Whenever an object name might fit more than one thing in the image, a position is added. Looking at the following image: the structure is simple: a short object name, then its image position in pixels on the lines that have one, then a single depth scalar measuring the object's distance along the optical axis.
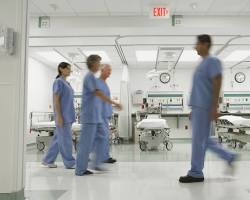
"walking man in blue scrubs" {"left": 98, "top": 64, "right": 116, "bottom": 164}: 4.05
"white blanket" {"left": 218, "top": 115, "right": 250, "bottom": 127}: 6.31
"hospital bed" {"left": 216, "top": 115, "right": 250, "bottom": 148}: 6.40
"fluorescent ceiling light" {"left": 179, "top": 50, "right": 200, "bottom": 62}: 9.18
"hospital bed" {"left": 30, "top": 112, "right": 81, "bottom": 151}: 6.50
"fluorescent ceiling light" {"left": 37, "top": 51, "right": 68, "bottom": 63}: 9.21
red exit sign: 5.55
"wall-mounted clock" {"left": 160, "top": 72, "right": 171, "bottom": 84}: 11.81
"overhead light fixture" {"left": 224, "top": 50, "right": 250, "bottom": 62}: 9.10
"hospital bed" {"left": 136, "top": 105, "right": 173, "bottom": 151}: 6.34
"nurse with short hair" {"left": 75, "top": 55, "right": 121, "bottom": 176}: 3.53
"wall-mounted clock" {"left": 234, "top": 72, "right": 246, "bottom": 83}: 11.74
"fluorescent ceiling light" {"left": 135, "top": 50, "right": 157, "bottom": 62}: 9.18
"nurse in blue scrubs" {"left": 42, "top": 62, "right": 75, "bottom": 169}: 3.97
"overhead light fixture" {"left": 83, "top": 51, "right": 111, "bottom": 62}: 9.12
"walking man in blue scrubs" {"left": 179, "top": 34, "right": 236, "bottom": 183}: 2.97
